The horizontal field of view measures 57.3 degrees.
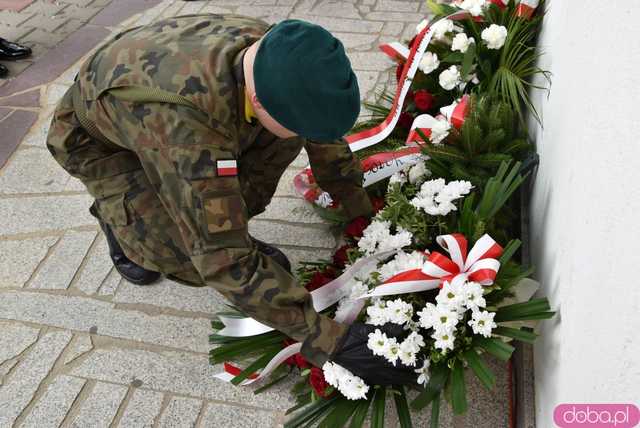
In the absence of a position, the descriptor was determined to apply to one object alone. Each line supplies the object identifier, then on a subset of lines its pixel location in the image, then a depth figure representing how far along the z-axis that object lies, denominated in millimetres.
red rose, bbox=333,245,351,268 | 2207
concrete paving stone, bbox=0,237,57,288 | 2596
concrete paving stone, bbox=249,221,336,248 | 2643
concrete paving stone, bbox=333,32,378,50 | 3957
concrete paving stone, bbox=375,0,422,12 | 4348
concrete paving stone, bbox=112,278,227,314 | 2414
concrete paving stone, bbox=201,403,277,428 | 1998
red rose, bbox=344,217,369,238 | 2232
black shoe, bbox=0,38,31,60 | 4066
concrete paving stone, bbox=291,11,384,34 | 4151
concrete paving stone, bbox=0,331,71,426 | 2100
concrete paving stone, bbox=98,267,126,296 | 2512
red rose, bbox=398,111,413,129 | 2758
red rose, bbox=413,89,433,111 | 2711
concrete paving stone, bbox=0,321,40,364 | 2287
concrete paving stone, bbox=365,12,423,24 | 4207
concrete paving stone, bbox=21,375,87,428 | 2055
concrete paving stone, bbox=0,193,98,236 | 2852
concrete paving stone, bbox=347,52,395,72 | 3723
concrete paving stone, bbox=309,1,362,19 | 4348
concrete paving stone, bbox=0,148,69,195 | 3078
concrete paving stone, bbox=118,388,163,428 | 2023
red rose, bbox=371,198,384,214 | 2353
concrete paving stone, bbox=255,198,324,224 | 2775
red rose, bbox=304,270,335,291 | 2107
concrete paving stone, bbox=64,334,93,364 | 2258
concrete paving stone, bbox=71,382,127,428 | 2039
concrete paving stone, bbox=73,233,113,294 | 2545
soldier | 1429
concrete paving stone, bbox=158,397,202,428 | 2014
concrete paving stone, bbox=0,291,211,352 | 2305
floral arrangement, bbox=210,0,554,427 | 1727
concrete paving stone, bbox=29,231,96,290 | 2564
